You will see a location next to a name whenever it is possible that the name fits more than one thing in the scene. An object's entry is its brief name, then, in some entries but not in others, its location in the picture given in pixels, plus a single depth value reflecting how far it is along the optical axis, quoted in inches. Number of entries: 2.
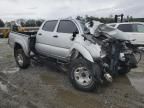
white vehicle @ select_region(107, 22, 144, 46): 241.1
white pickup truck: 107.2
